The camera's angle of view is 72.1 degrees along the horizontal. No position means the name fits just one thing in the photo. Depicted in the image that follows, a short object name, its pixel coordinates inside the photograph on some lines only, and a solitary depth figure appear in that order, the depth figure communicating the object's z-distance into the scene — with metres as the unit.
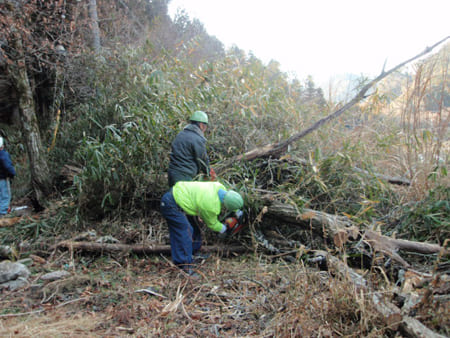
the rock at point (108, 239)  3.92
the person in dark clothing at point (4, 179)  5.39
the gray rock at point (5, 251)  3.77
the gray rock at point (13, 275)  3.12
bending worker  3.15
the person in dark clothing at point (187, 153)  3.73
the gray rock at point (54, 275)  3.19
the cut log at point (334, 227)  2.81
